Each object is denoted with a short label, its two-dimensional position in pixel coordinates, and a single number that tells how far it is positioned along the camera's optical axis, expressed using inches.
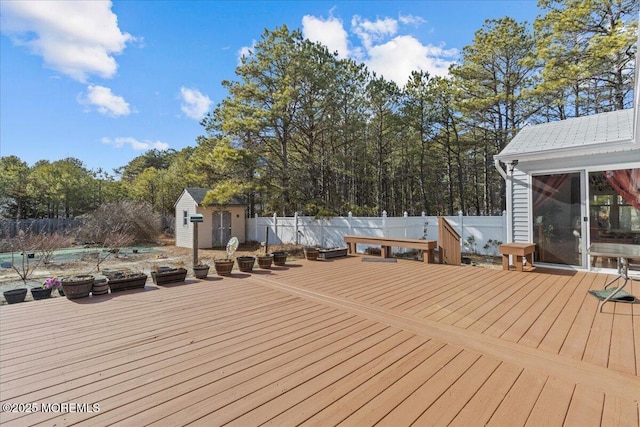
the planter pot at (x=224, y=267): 209.9
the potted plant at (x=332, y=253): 273.4
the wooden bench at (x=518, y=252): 199.8
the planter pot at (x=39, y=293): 155.9
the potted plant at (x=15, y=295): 148.8
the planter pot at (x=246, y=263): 220.2
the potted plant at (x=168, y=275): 183.9
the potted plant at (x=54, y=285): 162.1
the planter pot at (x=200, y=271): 203.0
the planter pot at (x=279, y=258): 239.1
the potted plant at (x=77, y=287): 151.6
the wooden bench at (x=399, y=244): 245.8
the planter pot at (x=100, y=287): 160.1
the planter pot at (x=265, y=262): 233.1
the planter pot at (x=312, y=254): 273.9
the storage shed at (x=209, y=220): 498.9
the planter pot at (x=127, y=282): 167.7
